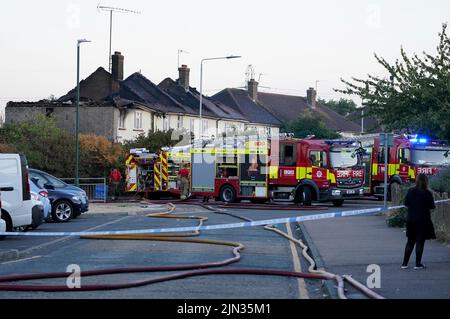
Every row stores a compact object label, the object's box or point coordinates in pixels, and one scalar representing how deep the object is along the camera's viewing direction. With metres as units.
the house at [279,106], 83.19
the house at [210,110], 69.69
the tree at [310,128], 74.56
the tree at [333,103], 125.59
